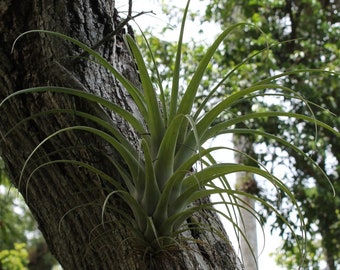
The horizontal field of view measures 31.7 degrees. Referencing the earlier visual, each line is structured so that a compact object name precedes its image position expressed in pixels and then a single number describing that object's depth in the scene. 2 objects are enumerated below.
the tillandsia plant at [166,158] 1.31
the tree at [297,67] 5.00
